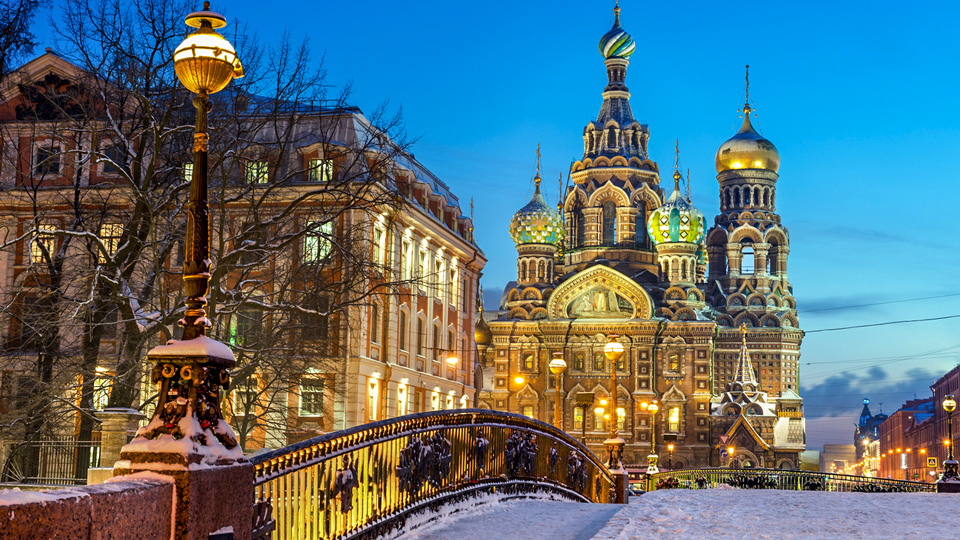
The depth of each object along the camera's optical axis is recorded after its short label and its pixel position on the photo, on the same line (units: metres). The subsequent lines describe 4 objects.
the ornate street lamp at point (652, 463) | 38.10
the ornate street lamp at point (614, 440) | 23.38
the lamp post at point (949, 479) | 29.00
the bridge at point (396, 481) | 7.73
